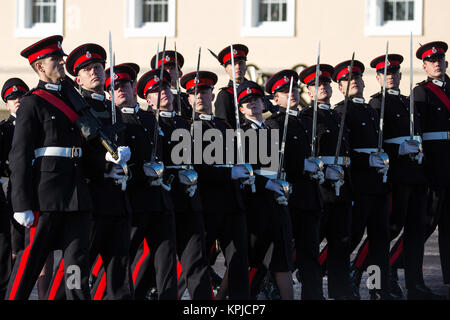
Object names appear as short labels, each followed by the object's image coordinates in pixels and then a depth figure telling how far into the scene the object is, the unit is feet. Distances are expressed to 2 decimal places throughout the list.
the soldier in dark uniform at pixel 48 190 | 51.26
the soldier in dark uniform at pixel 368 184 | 67.26
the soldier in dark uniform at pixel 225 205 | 59.62
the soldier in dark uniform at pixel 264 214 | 59.62
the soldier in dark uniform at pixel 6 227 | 60.80
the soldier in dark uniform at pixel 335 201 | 65.21
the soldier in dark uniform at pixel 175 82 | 69.41
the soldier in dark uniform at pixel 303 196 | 62.44
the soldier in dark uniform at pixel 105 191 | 54.03
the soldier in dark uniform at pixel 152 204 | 57.00
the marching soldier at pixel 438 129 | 70.90
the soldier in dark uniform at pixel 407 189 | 69.26
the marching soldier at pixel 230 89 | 71.61
